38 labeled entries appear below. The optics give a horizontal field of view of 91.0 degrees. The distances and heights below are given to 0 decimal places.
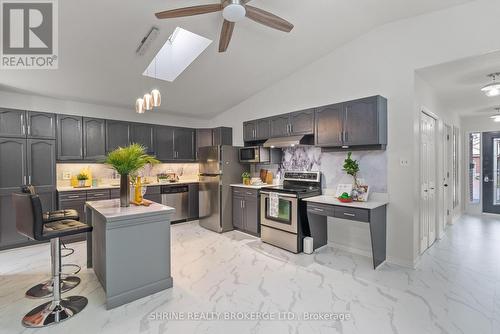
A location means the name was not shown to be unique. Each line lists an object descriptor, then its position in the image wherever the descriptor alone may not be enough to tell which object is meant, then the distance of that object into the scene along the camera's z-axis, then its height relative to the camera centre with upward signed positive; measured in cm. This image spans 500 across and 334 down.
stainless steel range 378 -78
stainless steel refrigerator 503 -40
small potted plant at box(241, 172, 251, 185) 510 -27
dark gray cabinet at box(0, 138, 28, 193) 387 +4
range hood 414 +39
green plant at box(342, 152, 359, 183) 364 -6
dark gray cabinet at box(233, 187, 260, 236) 462 -90
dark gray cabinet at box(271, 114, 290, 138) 445 +71
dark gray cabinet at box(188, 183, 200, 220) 583 -85
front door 605 -25
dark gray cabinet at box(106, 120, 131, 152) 507 +66
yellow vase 292 -32
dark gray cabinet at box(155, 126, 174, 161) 575 +54
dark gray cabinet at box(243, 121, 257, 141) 511 +71
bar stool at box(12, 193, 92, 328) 213 -65
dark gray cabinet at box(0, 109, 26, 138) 390 +71
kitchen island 237 -87
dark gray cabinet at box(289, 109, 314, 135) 406 +71
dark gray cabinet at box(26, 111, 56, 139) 414 +72
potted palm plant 269 +3
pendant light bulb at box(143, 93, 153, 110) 302 +79
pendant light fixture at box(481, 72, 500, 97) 320 +98
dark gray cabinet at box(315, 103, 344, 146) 365 +60
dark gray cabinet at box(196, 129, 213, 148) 629 +71
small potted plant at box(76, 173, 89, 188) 468 -25
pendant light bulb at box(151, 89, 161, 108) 294 +82
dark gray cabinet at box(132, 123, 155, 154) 543 +67
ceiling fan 226 +147
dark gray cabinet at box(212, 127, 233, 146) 593 +70
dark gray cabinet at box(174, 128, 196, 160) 605 +53
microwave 491 +19
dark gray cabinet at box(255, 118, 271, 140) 481 +72
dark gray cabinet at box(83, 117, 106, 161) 479 +54
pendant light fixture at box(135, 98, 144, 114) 326 +80
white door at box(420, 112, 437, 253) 358 -28
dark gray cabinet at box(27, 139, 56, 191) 409 +6
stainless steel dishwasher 543 -76
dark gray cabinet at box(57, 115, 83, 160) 449 +53
